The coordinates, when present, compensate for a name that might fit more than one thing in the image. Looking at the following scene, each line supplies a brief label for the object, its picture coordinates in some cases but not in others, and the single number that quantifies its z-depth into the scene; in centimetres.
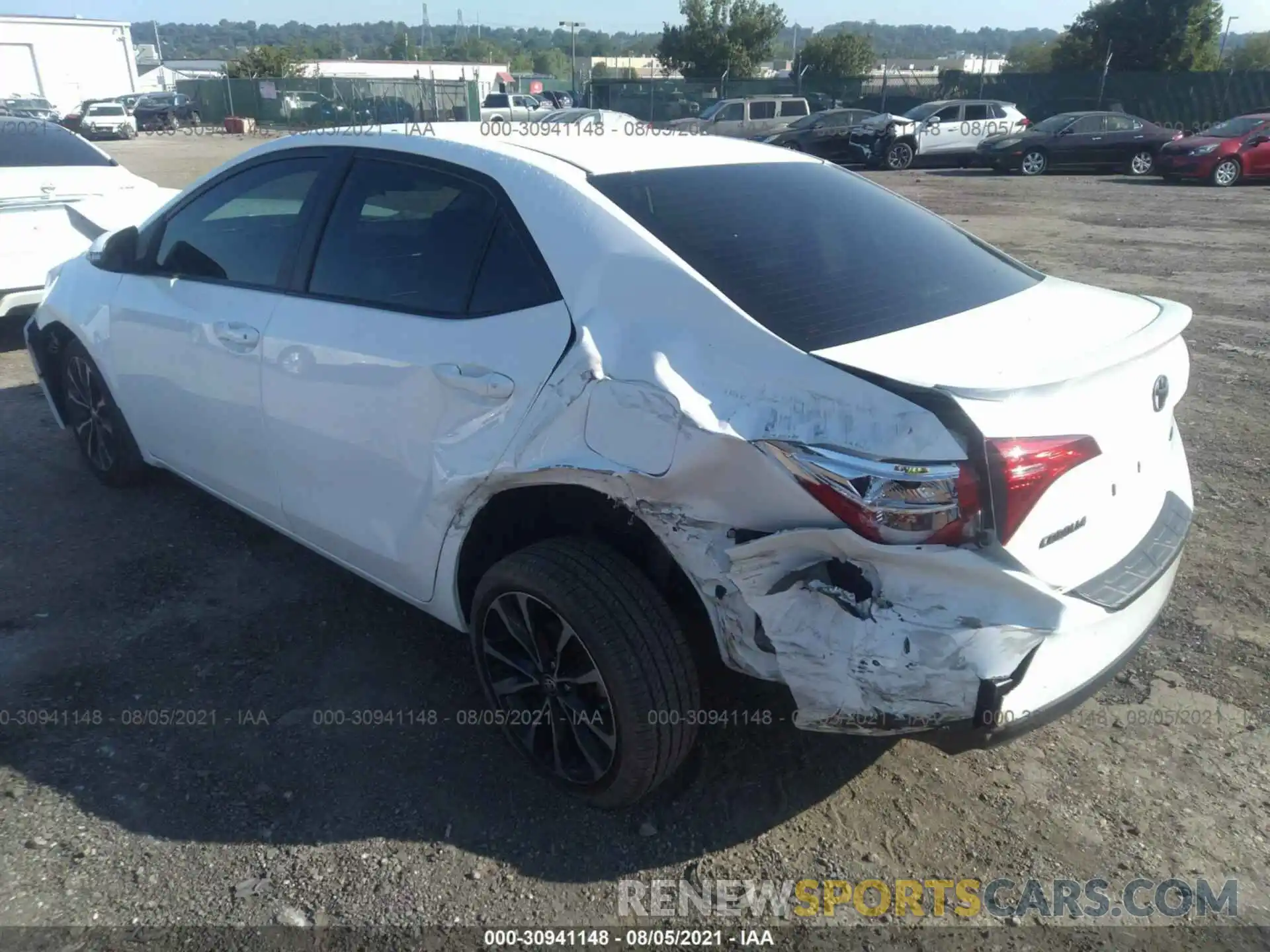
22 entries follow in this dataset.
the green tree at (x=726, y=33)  5088
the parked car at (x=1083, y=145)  2102
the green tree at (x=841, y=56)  4988
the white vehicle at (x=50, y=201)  646
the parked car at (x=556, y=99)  3880
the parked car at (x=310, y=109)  4252
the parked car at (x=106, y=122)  3553
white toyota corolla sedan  205
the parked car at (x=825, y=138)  2375
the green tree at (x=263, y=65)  5269
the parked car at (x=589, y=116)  2362
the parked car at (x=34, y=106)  3524
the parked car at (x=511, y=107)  3238
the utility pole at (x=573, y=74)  4478
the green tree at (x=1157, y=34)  3912
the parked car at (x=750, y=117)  2709
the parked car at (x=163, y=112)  4156
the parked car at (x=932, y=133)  2345
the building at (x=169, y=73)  6738
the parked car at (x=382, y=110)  3472
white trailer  5188
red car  1861
